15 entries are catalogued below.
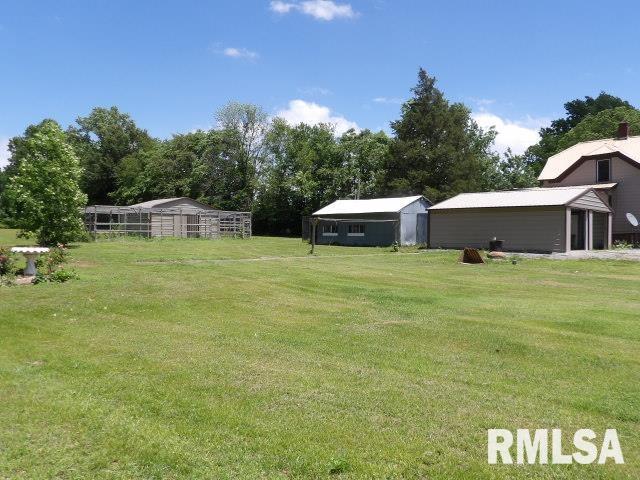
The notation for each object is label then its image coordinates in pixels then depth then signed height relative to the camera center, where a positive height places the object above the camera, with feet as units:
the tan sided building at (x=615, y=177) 117.08 +12.01
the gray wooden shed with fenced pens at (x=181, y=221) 141.18 +2.38
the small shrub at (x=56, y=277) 40.98 -3.75
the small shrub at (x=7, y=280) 39.53 -3.90
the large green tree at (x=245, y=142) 209.36 +34.98
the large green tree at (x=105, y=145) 252.62 +42.02
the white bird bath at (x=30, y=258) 43.47 -2.38
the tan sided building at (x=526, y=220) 93.41 +1.39
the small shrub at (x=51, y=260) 43.88 -2.72
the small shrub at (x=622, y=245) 105.70 -3.70
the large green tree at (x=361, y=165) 192.03 +23.37
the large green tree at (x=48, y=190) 82.69 +6.24
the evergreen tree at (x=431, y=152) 176.24 +25.95
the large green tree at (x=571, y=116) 249.55 +58.73
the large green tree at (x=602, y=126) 190.68 +38.62
